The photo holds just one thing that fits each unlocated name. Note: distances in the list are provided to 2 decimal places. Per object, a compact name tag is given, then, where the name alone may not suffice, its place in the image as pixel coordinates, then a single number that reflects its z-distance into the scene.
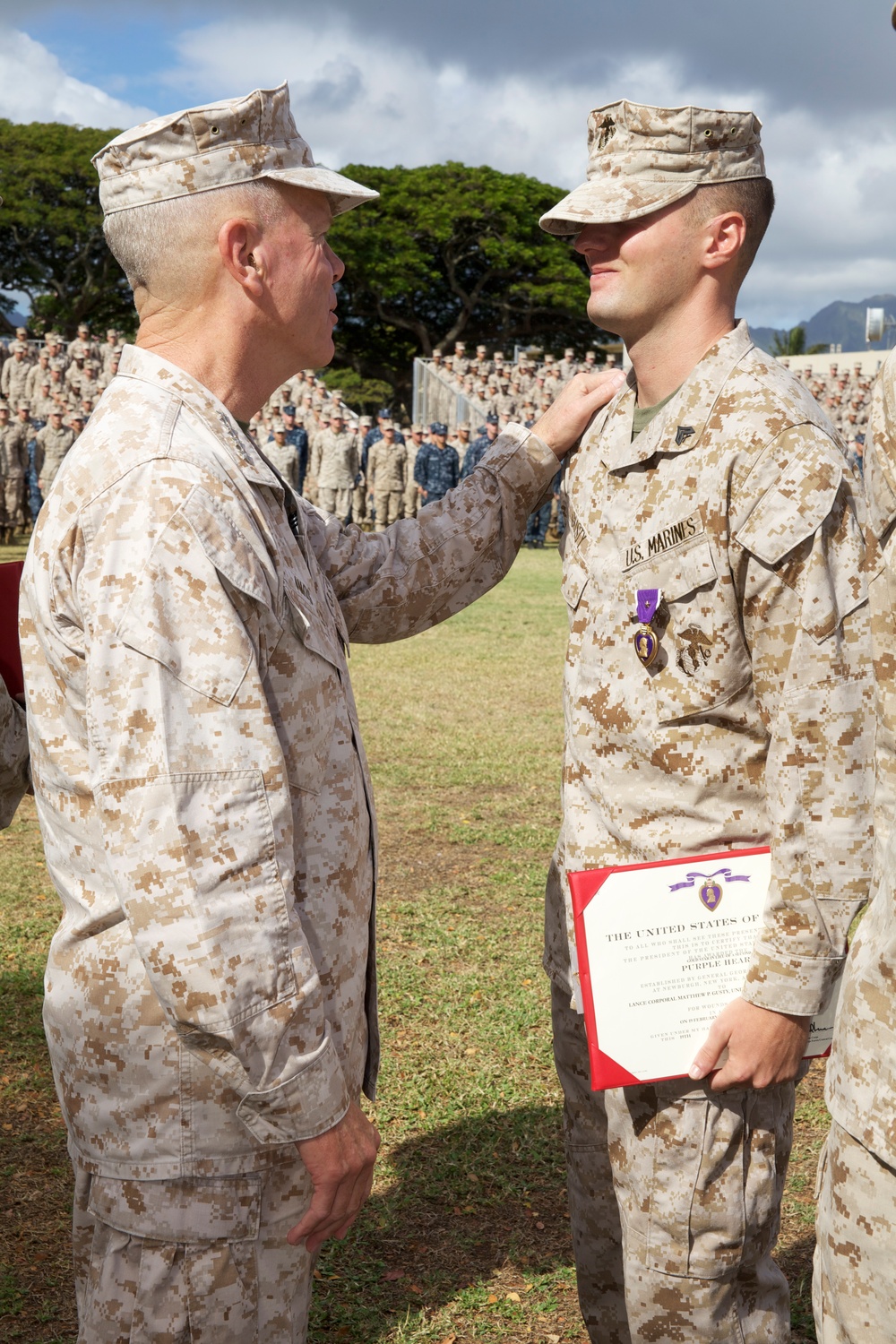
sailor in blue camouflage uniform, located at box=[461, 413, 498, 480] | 24.53
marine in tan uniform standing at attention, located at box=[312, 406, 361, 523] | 24.28
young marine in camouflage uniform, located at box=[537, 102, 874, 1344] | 2.02
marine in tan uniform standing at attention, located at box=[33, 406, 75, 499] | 22.06
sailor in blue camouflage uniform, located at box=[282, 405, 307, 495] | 24.38
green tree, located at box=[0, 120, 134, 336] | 49.66
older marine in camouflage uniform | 1.64
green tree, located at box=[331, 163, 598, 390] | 51.88
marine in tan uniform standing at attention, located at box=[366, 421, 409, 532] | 25.52
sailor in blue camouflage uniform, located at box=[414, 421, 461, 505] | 24.38
